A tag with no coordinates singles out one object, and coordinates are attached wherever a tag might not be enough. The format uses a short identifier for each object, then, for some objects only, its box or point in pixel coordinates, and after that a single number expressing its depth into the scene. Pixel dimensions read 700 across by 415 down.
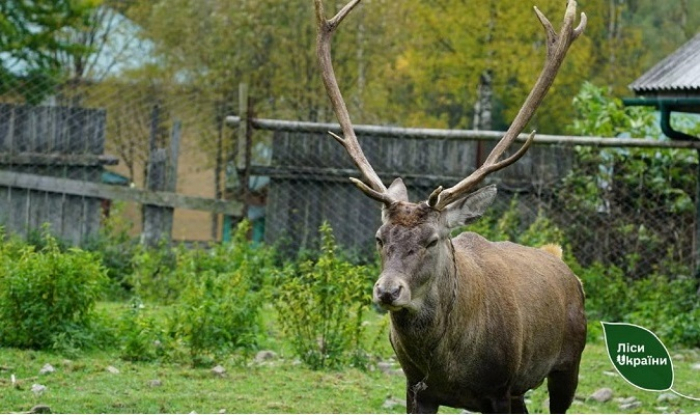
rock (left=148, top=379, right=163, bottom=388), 16.87
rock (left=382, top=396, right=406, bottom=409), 16.55
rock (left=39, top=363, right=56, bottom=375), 17.28
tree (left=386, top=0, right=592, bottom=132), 49.34
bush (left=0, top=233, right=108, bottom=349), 18.89
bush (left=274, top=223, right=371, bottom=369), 19.33
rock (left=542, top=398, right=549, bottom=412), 16.89
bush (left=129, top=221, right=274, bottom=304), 24.22
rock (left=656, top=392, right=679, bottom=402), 17.75
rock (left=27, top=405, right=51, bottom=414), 14.73
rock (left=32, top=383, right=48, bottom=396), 15.92
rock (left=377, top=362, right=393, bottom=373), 19.23
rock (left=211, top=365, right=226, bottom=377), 18.03
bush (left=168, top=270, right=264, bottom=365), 18.64
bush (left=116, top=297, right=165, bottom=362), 18.66
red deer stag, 11.94
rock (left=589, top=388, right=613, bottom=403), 17.73
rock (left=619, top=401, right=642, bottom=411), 17.33
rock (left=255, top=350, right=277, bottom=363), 19.81
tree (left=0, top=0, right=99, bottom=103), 36.16
